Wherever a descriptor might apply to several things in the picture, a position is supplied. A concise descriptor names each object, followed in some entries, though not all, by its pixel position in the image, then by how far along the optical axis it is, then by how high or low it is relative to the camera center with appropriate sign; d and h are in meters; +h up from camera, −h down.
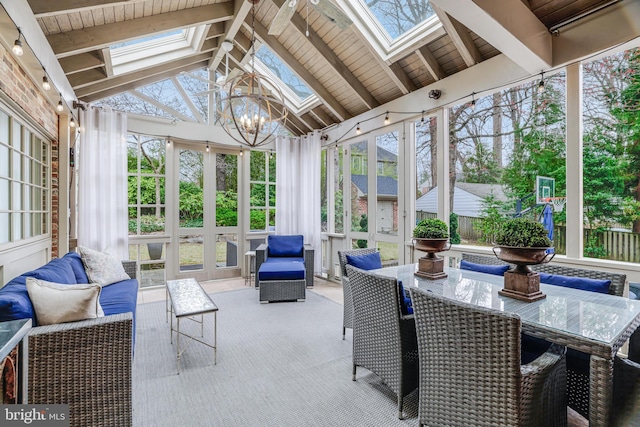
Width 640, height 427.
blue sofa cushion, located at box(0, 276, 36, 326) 1.51 -0.46
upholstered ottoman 4.13 -0.95
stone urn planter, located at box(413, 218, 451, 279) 2.38 -0.26
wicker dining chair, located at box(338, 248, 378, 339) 2.87 -0.78
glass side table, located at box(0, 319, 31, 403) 1.22 -0.58
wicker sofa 1.53 -0.79
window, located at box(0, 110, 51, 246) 2.49 +0.30
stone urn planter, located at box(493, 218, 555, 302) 1.75 -0.23
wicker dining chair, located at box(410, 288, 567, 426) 1.28 -0.73
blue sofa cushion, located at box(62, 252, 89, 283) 2.83 -0.50
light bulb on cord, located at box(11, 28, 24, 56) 2.02 +1.12
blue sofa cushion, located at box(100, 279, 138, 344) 2.46 -0.75
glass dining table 1.25 -0.51
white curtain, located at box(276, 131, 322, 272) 5.71 +0.39
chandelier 2.82 +1.10
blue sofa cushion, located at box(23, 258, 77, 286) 2.08 -0.43
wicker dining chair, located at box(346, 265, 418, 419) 1.91 -0.80
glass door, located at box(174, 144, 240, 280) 5.18 +0.02
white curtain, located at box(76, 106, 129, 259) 4.04 +0.46
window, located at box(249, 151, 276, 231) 5.83 +0.45
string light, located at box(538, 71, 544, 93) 2.79 +1.17
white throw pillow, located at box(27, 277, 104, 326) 1.73 -0.51
